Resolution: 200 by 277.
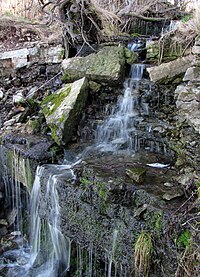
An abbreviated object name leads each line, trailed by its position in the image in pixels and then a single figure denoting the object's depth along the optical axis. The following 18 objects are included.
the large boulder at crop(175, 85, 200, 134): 3.88
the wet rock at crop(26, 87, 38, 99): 6.83
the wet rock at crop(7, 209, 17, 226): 5.80
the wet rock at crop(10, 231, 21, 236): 5.62
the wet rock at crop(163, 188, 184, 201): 3.46
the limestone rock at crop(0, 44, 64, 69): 7.31
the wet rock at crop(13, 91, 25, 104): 6.68
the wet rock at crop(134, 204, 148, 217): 3.40
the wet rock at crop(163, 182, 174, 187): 3.78
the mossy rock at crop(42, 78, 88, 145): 5.34
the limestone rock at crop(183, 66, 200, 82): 3.98
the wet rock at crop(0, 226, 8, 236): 5.61
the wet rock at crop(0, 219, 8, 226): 5.76
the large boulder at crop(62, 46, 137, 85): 5.86
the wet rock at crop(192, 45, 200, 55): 4.02
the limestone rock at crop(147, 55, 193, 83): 5.21
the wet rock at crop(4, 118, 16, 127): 6.30
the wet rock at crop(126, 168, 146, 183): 3.88
